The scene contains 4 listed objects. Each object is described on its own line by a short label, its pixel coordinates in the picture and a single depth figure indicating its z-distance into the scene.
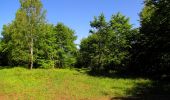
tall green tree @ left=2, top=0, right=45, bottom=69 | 21.27
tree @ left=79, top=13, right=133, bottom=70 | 20.25
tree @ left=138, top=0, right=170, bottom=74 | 13.92
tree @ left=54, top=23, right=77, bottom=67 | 27.63
